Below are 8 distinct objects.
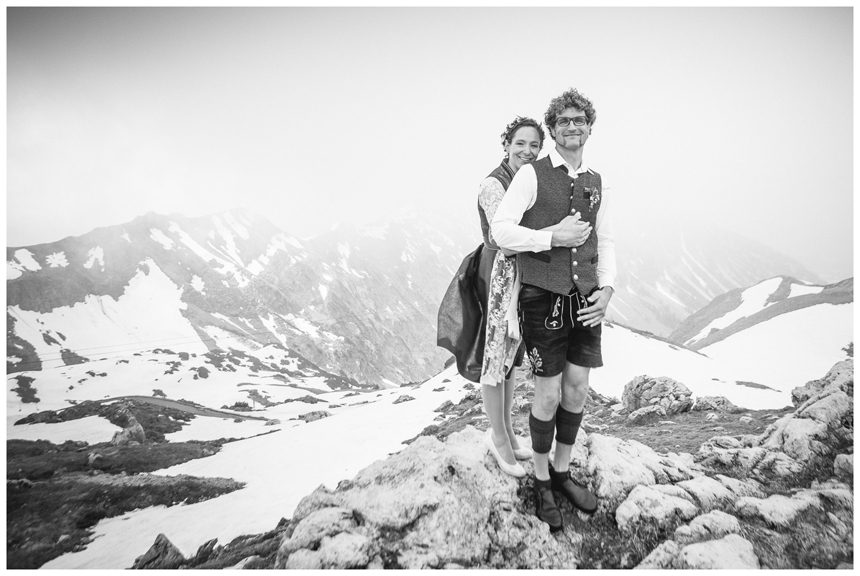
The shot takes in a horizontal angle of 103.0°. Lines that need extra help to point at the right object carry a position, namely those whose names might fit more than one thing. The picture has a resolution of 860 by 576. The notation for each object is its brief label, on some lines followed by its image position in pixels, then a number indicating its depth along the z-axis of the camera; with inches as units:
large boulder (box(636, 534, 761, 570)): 95.6
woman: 110.7
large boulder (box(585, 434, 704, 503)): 125.6
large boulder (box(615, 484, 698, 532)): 111.7
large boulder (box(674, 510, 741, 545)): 104.0
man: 96.7
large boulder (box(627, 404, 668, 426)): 316.2
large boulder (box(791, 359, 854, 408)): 187.9
